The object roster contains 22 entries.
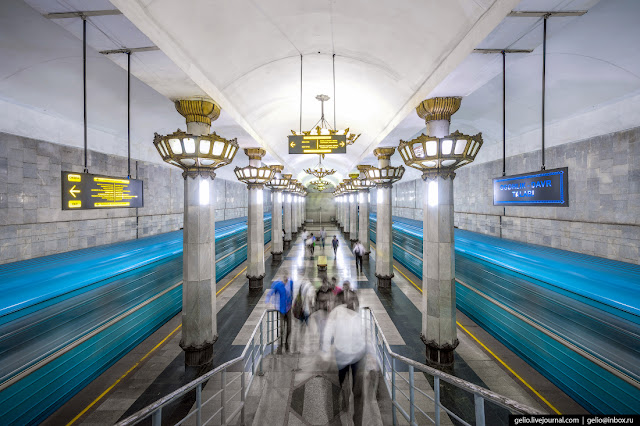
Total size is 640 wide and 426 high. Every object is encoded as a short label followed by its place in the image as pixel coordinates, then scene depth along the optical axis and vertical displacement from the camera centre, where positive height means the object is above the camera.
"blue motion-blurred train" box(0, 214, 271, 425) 3.61 -1.91
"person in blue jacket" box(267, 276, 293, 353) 5.91 -2.08
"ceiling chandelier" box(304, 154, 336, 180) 15.47 +2.36
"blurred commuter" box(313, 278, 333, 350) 5.43 -1.98
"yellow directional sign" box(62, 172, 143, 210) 3.75 +0.32
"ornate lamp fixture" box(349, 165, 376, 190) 13.16 +1.49
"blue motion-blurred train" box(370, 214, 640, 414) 3.63 -1.92
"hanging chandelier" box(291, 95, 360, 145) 6.29 +3.31
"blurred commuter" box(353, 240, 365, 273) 12.24 -1.93
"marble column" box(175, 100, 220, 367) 5.54 -1.17
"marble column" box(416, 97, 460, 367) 5.46 -1.22
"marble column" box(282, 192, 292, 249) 21.89 -0.69
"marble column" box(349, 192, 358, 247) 22.29 -0.38
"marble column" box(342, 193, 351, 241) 26.94 -0.73
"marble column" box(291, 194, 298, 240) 25.66 -0.81
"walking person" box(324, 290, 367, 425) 3.69 -1.95
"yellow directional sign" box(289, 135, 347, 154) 6.17 +1.59
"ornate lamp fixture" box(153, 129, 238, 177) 4.65 +1.18
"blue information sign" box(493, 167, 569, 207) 3.75 +0.34
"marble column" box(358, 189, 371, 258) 15.92 -0.57
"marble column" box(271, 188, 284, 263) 16.44 -1.01
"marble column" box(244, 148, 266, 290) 11.02 -1.04
